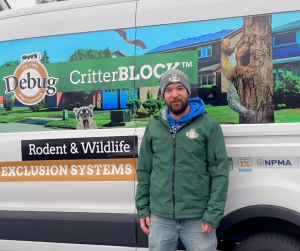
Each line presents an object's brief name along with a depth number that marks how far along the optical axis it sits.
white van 2.09
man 1.82
